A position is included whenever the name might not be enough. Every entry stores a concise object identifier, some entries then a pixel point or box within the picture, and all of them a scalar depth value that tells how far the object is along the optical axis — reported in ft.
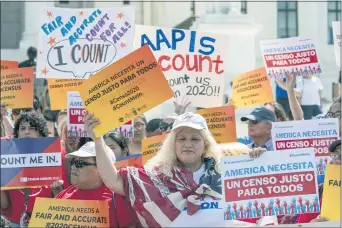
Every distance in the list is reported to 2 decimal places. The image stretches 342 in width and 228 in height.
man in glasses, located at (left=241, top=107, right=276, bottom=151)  28.68
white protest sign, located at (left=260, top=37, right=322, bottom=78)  35.53
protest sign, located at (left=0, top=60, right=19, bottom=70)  35.35
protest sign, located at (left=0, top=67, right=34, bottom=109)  33.53
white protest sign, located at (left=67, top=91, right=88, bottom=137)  30.14
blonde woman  21.43
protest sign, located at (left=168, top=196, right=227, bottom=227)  21.30
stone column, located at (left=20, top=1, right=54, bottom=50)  89.49
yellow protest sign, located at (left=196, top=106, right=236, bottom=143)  29.25
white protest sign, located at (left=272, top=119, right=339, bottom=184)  26.08
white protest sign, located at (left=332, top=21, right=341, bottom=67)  30.83
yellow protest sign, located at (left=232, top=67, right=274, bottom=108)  36.55
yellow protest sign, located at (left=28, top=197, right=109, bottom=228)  21.83
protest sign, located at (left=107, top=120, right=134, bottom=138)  30.07
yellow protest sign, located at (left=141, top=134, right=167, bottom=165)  26.80
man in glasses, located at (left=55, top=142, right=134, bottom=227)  22.71
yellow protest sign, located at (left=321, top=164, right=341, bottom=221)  21.02
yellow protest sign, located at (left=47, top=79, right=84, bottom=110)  33.09
